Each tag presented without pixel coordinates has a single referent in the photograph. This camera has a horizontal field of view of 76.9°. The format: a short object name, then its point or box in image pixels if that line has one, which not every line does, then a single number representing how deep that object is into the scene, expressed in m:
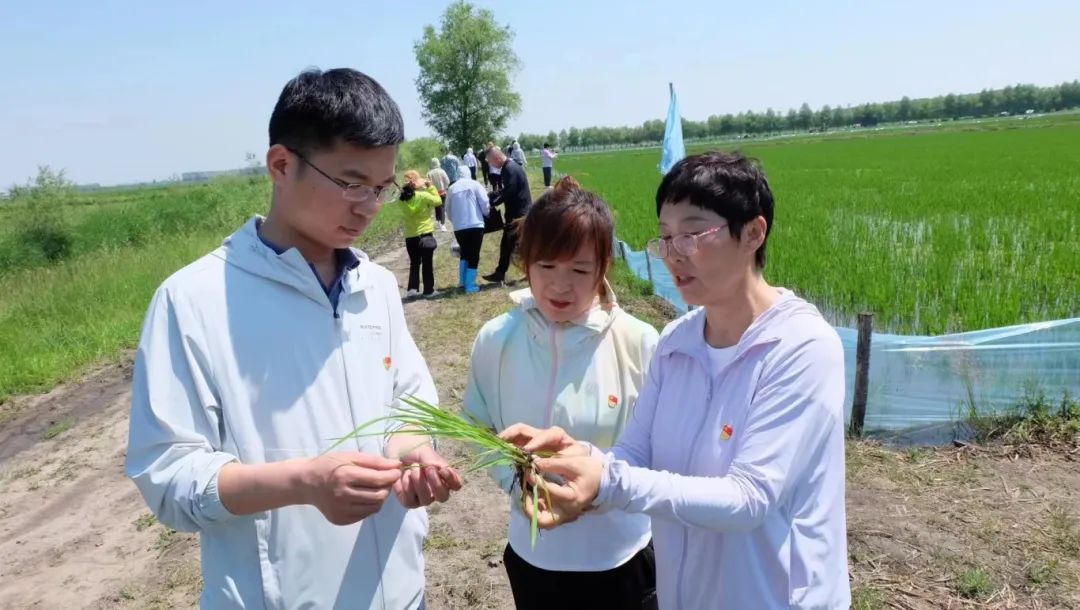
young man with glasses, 1.26
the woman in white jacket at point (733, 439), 1.37
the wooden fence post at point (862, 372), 4.33
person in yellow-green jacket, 8.57
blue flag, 7.25
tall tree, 45.91
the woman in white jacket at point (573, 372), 1.85
